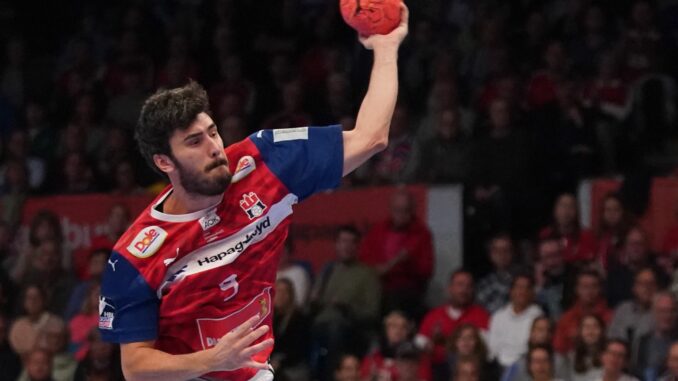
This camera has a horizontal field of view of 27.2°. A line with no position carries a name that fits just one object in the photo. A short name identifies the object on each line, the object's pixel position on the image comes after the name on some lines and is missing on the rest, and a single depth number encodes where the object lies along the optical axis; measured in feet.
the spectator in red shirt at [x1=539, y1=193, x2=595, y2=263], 36.37
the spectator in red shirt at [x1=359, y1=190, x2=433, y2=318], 38.99
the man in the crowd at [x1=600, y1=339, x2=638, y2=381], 31.73
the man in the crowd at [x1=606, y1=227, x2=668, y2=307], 34.63
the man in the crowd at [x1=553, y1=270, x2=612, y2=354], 34.27
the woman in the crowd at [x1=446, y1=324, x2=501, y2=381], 34.42
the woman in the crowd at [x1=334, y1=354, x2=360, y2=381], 35.47
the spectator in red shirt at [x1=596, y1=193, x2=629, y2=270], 35.78
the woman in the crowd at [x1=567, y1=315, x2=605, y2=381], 32.71
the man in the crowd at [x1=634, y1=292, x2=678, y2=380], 32.50
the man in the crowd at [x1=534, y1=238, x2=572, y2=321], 35.60
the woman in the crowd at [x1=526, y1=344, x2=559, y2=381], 32.86
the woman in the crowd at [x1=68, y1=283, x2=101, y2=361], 40.70
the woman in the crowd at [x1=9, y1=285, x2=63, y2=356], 40.57
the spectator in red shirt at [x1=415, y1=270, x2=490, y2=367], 36.50
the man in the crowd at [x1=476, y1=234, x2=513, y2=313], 37.11
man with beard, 17.60
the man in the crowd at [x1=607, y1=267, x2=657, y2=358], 33.42
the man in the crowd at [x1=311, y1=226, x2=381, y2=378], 37.32
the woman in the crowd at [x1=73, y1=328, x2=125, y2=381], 37.78
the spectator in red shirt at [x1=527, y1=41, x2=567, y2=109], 41.57
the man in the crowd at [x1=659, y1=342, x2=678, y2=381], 31.17
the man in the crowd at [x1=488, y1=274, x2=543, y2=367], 35.06
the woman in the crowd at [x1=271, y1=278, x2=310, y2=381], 37.17
